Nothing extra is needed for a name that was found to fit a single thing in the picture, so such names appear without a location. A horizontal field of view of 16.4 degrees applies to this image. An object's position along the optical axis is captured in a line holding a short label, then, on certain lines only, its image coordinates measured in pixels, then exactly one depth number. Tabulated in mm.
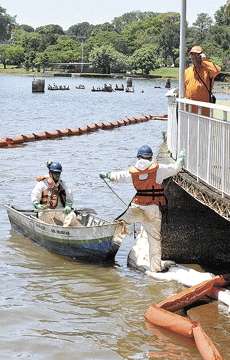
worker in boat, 14961
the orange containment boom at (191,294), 11252
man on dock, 13847
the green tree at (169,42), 179700
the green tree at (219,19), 148338
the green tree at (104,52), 195875
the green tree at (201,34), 135800
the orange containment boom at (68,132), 39312
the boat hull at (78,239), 13875
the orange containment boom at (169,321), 10328
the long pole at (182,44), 14188
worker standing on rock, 12500
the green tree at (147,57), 190625
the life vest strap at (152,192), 12656
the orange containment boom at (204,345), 9391
